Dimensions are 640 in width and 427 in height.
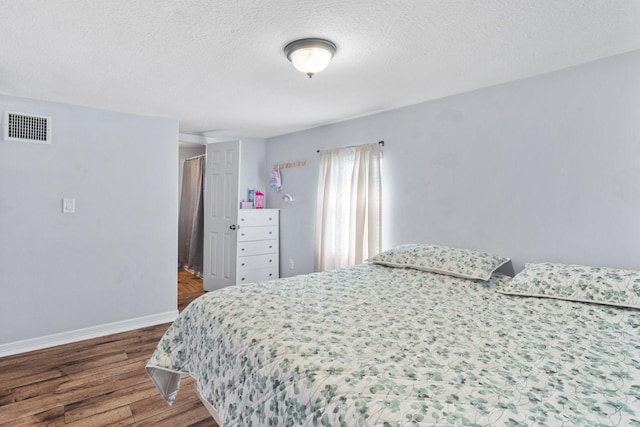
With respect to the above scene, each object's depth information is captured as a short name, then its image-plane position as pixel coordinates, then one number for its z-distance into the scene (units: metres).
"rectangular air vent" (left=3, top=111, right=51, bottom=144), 2.73
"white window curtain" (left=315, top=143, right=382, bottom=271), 3.41
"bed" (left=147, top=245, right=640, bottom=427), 0.91
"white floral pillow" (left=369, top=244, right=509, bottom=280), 2.30
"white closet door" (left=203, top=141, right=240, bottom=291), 4.13
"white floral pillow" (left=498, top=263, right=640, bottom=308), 1.72
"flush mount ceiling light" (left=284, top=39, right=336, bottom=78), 1.84
